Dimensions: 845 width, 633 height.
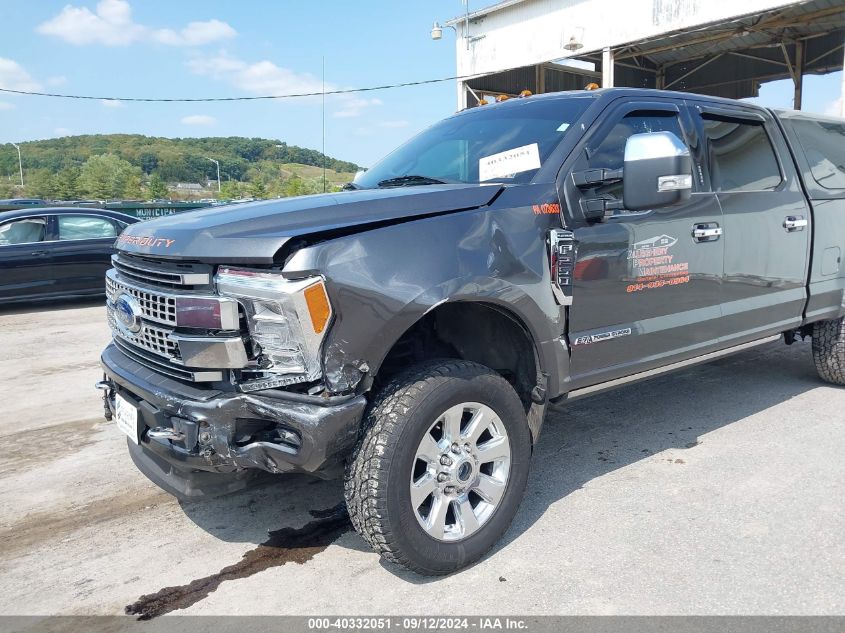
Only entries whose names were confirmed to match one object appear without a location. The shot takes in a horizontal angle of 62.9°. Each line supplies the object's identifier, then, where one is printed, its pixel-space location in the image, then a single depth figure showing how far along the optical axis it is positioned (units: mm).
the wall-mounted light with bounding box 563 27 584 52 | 17281
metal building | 15805
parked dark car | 9609
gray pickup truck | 2451
